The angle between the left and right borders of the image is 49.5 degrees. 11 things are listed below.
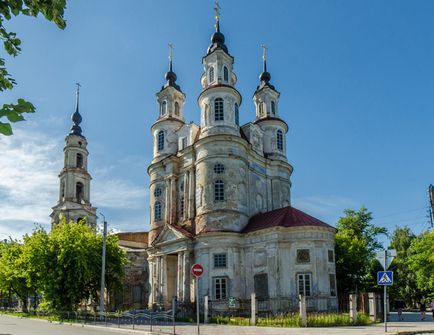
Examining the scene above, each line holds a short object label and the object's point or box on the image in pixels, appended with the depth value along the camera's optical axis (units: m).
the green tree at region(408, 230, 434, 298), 41.91
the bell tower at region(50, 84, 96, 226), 57.38
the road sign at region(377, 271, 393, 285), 18.54
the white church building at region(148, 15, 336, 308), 32.72
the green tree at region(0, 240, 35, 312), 40.75
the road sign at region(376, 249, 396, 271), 18.36
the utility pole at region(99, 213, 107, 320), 30.38
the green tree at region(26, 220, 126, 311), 32.72
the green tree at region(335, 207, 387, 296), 41.81
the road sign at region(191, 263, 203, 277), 18.38
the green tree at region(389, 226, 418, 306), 52.48
